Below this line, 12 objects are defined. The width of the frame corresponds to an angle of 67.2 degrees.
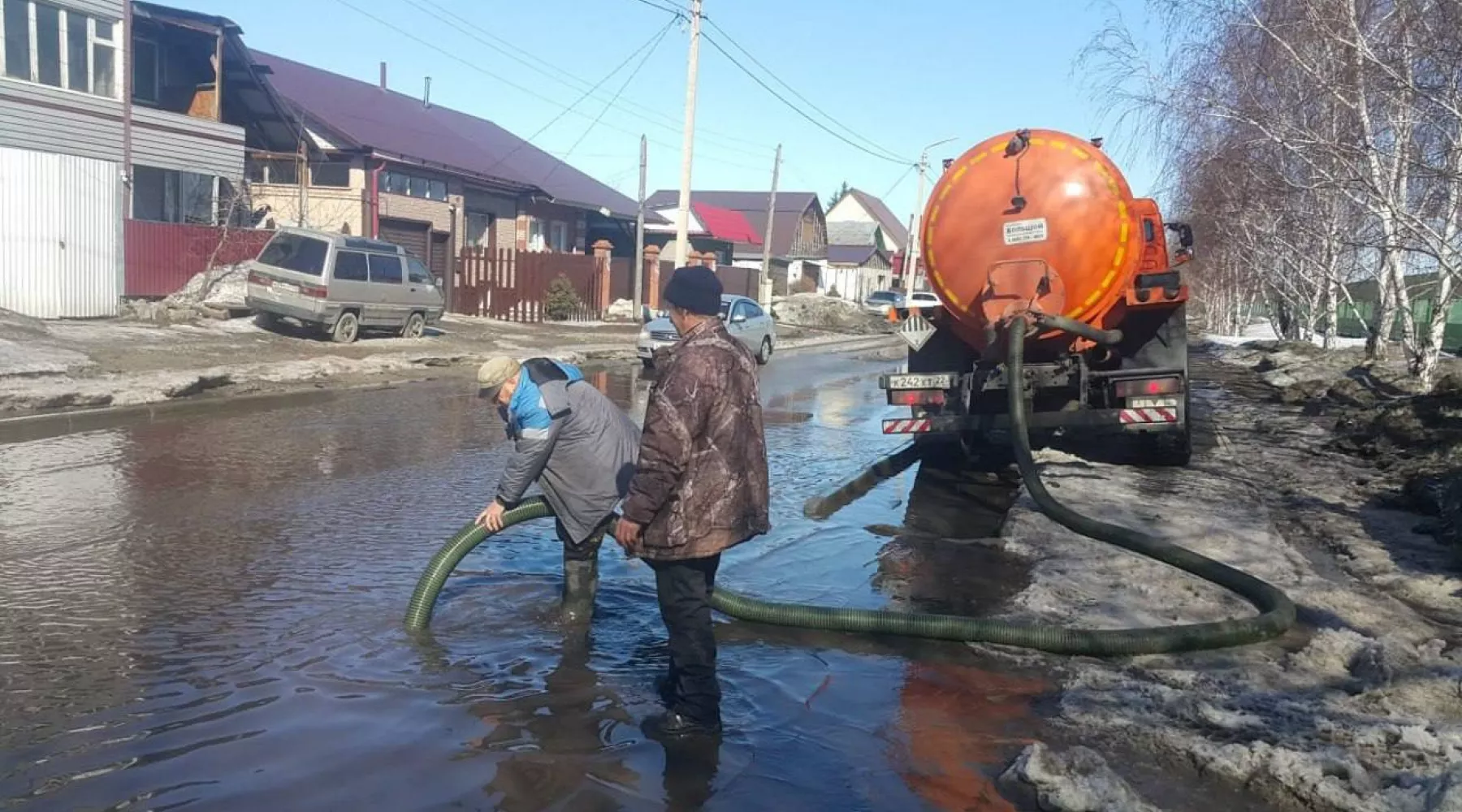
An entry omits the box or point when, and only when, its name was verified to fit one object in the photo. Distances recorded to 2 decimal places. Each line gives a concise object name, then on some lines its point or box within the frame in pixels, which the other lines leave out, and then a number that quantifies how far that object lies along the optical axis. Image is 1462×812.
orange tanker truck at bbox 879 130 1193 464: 8.51
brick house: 28.00
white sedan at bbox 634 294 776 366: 21.44
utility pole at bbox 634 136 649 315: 31.38
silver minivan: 19.48
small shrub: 31.16
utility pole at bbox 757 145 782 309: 42.73
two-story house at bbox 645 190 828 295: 60.95
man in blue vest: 4.97
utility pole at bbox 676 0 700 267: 26.41
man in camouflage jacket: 4.05
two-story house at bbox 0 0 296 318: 19.00
